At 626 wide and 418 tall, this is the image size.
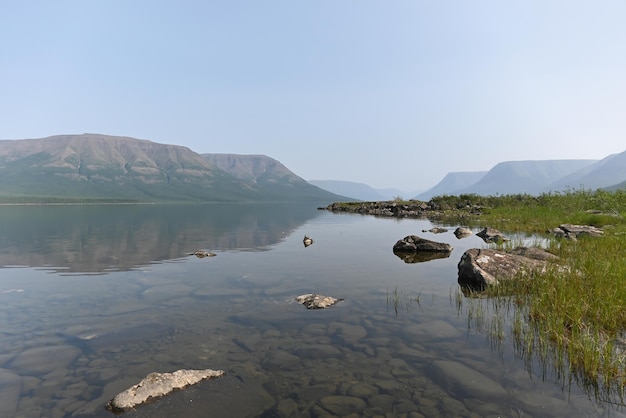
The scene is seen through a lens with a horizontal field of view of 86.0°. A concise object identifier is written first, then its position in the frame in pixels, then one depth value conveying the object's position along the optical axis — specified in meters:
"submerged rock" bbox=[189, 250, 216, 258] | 24.70
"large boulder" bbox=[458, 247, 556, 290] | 14.41
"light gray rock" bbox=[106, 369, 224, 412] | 6.40
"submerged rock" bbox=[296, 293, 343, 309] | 12.55
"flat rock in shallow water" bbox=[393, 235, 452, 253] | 25.02
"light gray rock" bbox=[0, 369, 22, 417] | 6.36
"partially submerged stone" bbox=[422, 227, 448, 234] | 38.53
